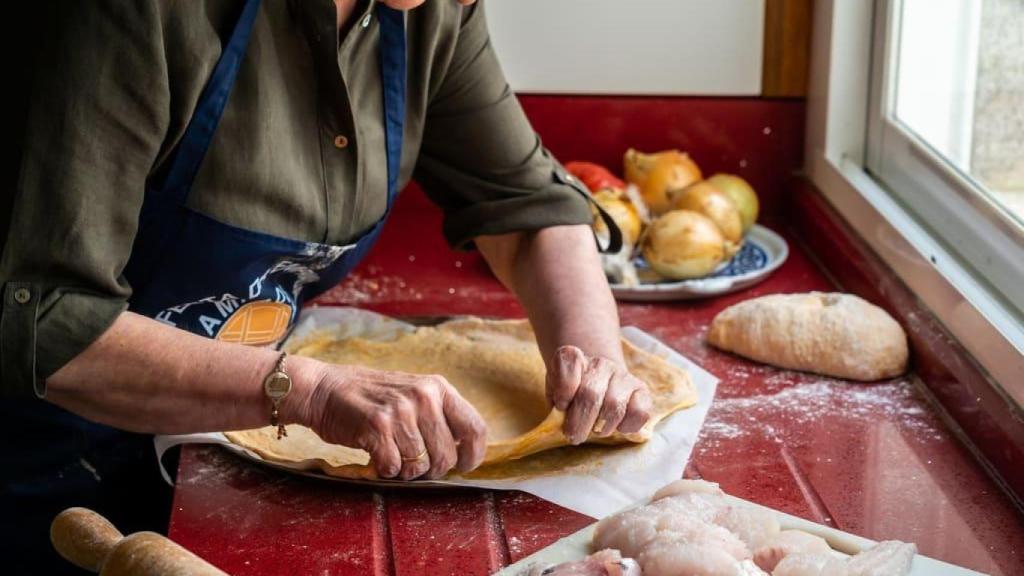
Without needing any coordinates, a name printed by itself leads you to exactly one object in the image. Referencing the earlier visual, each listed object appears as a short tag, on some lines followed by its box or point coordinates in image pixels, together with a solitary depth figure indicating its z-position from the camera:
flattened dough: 1.47
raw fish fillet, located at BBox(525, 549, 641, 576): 1.15
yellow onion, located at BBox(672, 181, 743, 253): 2.15
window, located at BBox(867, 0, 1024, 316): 1.75
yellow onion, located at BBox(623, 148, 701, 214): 2.28
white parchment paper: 1.41
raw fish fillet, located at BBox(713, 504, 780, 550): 1.24
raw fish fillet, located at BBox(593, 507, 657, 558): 1.21
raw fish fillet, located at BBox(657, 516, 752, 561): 1.17
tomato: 2.28
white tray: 1.24
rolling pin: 1.11
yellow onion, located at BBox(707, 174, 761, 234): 2.26
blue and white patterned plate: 2.03
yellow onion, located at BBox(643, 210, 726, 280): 2.05
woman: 1.28
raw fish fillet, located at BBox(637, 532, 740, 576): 1.13
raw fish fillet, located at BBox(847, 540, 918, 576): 1.18
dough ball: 1.73
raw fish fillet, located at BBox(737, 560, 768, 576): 1.13
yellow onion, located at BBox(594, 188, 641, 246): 2.15
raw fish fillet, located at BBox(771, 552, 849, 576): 1.15
